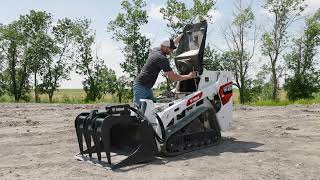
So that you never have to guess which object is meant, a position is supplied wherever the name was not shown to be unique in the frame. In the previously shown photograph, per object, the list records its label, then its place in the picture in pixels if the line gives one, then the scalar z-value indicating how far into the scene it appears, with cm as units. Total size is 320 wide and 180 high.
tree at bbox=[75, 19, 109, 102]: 4212
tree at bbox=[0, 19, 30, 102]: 4503
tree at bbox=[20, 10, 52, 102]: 4438
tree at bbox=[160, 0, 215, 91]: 3941
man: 793
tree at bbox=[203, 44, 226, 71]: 4280
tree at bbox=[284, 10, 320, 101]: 4584
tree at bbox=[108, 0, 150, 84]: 3994
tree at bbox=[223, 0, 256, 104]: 4125
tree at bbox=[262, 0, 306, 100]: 4228
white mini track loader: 702
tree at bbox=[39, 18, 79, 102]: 4412
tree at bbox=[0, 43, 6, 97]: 4678
